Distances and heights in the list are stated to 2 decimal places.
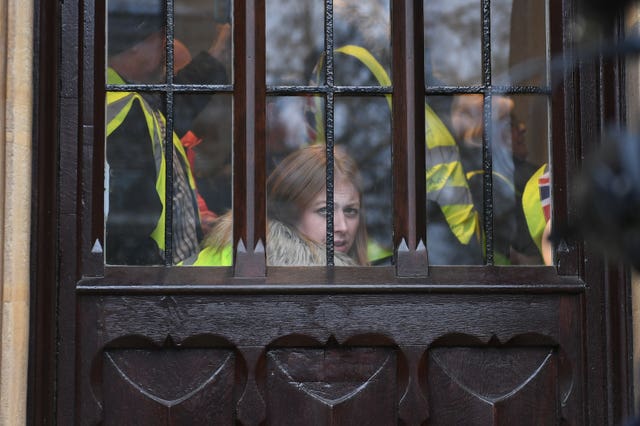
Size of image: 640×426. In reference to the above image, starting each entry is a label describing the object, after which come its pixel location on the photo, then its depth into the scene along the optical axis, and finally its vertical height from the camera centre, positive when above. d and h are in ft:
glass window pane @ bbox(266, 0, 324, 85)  20.18 +2.37
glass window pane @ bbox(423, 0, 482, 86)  20.36 +2.34
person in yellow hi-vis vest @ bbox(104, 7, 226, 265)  19.52 +1.12
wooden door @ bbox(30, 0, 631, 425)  18.56 -0.46
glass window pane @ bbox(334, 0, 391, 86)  20.21 +2.41
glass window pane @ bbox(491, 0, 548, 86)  20.51 +2.43
